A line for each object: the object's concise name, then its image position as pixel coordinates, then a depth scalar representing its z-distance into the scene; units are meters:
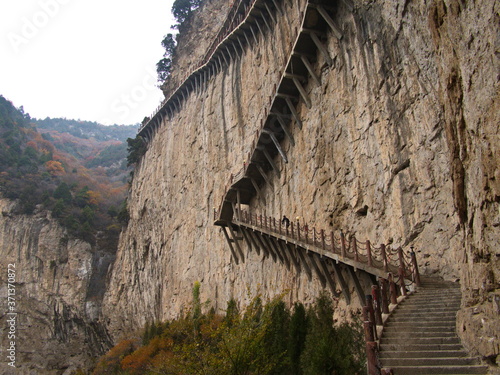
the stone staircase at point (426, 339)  6.78
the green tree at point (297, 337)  14.50
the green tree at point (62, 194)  50.53
